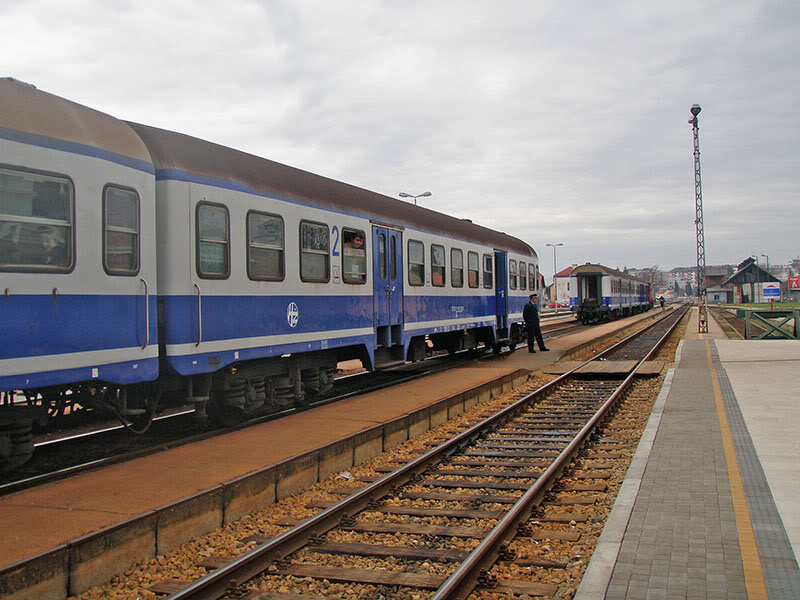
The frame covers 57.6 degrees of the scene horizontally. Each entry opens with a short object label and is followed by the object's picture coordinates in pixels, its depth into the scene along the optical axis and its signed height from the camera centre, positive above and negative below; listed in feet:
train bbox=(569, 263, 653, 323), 147.13 +2.14
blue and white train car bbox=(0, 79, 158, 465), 20.35 +1.87
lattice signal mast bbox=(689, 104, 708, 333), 94.32 +11.80
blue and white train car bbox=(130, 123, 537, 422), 27.14 +1.52
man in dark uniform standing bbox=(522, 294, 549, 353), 68.59 -1.55
